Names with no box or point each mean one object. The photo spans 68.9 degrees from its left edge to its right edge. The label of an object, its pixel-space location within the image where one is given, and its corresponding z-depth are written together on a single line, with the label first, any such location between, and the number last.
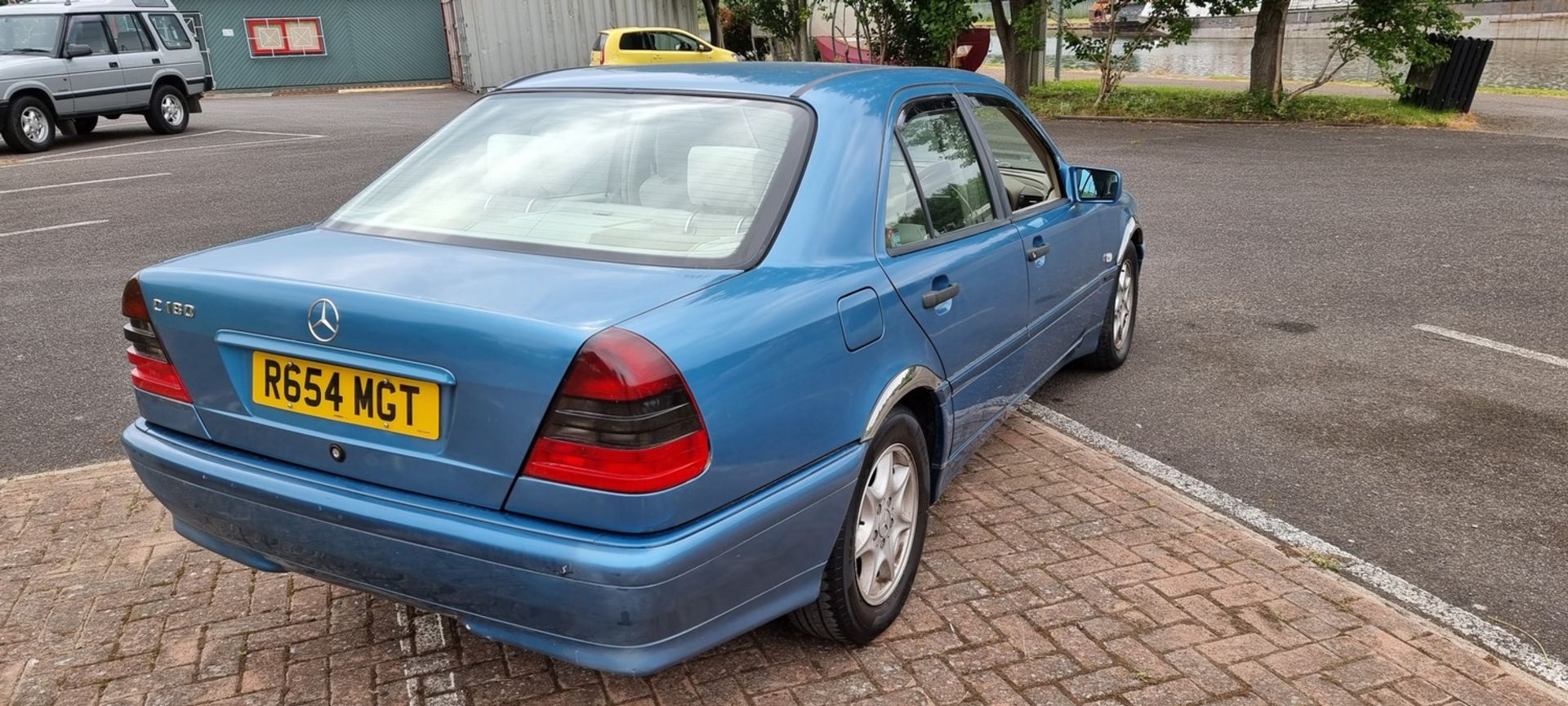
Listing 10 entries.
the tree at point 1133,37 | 16.70
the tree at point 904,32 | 19.45
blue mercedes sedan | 2.34
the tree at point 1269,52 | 16.47
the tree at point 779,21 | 26.62
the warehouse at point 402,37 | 29.64
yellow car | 23.88
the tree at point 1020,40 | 18.27
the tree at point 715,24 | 31.62
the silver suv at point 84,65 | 15.44
